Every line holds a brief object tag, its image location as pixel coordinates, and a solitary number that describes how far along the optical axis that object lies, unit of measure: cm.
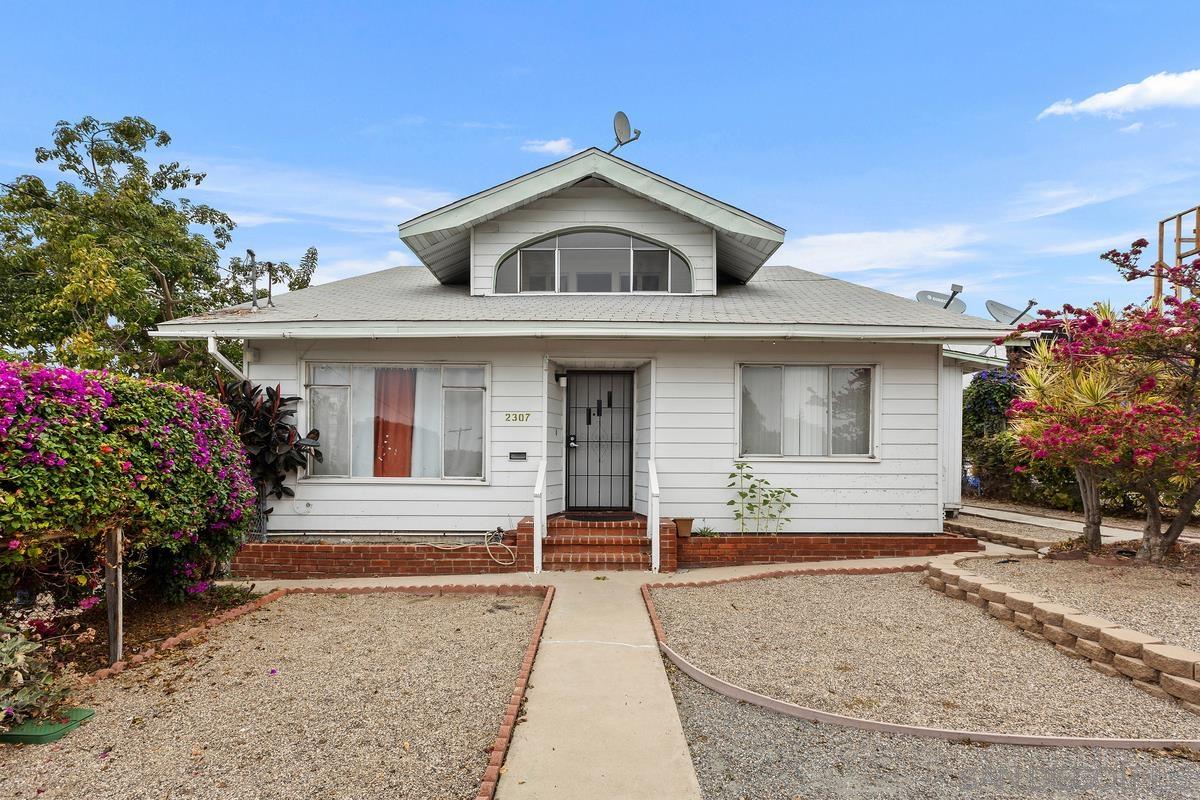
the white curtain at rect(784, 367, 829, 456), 772
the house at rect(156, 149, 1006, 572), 752
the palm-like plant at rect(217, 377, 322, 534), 716
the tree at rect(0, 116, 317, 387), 1048
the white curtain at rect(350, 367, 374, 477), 762
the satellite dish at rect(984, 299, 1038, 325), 1356
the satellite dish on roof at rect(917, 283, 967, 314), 1259
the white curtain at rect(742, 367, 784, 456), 772
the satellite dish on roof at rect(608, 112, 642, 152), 972
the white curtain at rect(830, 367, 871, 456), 772
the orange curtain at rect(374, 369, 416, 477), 764
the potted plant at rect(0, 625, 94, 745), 318
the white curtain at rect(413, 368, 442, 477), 766
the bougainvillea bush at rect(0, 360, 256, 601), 349
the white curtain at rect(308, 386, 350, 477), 762
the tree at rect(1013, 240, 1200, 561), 552
